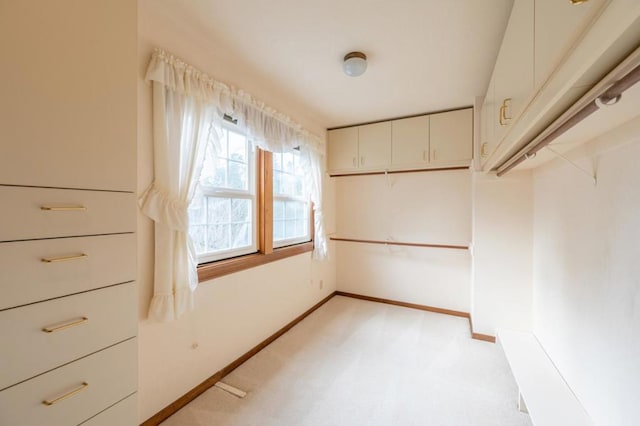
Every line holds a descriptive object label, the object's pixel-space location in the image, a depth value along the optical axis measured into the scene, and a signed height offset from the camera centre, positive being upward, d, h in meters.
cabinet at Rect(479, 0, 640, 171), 0.54 +0.43
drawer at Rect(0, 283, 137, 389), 0.74 -0.41
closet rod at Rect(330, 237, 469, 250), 3.03 -0.45
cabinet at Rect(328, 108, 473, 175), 2.80 +0.81
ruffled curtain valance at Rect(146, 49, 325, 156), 1.46 +0.80
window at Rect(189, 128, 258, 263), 1.84 +0.05
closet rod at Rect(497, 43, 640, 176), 0.61 +0.34
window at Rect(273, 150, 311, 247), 2.67 +0.10
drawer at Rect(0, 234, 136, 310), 0.75 -0.19
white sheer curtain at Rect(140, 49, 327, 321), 1.44 +0.29
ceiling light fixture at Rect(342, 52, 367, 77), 1.80 +1.07
